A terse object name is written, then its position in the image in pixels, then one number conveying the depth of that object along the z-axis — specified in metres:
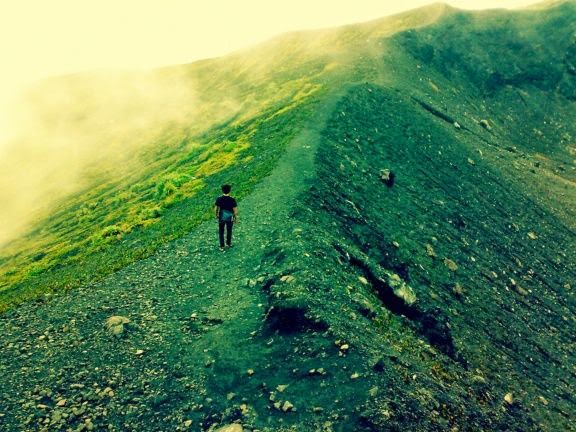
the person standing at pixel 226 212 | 19.52
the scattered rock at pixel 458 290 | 20.50
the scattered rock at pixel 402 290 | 17.84
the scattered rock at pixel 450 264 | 22.27
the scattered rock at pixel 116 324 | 14.92
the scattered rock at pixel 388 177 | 27.52
